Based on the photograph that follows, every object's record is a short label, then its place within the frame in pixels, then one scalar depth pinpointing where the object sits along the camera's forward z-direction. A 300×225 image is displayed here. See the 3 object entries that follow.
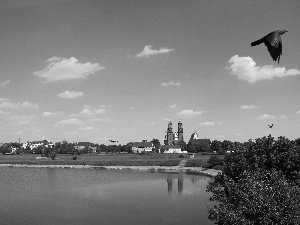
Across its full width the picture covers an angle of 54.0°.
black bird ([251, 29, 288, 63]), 4.11
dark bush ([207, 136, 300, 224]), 19.33
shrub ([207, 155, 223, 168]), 115.65
